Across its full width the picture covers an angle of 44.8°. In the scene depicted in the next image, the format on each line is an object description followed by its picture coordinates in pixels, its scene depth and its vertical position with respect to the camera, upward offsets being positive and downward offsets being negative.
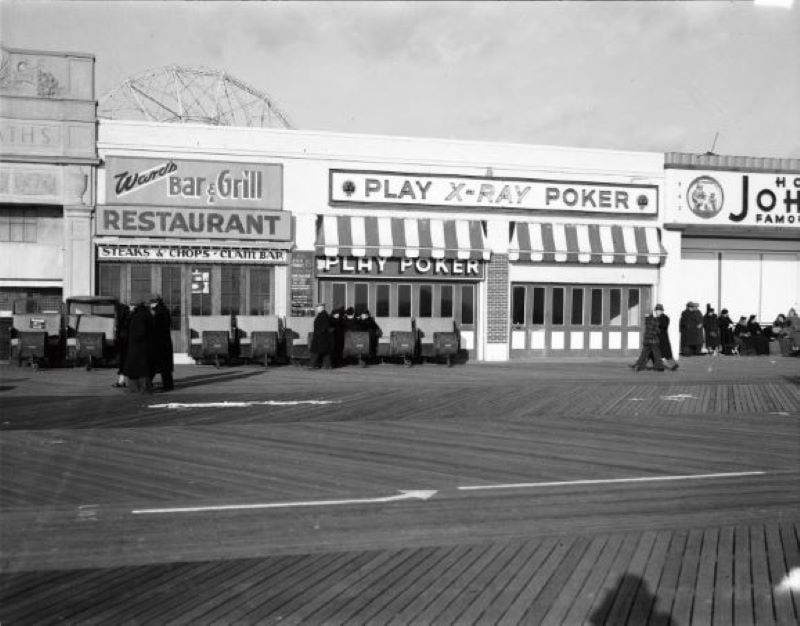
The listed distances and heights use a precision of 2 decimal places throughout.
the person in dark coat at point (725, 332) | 33.31 -0.61
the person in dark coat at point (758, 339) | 33.47 -0.84
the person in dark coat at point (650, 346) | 24.00 -0.81
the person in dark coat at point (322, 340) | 24.11 -0.75
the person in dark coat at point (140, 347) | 17.41 -0.69
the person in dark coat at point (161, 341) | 17.78 -0.59
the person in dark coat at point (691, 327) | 31.70 -0.42
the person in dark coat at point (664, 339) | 24.05 -0.64
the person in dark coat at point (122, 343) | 18.19 -0.65
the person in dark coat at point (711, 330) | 32.94 -0.54
